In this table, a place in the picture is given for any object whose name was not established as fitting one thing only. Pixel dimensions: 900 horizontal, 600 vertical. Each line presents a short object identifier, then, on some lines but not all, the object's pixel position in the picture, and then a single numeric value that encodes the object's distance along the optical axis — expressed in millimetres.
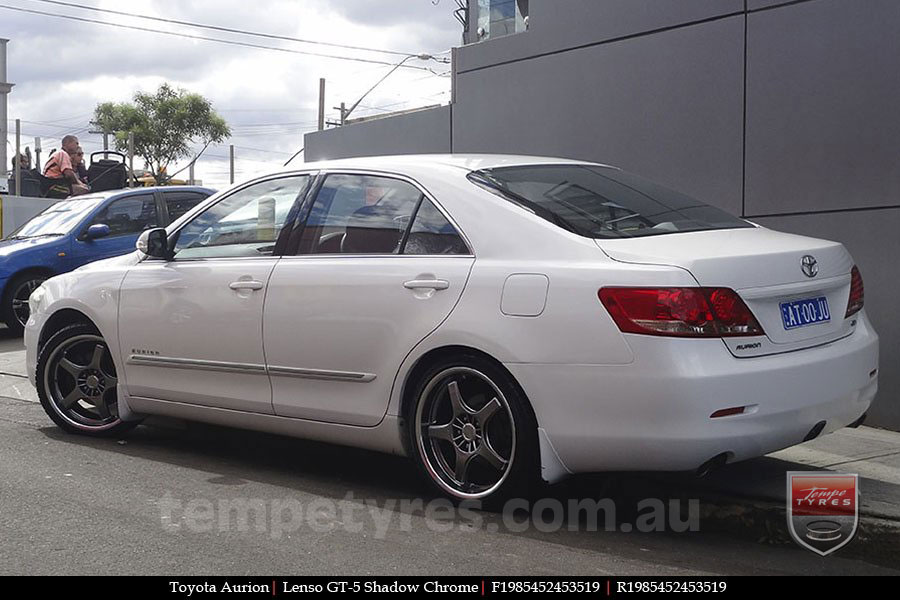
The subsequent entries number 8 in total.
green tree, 76250
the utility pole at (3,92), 57281
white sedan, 4344
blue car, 12172
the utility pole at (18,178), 18389
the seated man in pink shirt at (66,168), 16891
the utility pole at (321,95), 23606
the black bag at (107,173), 17484
